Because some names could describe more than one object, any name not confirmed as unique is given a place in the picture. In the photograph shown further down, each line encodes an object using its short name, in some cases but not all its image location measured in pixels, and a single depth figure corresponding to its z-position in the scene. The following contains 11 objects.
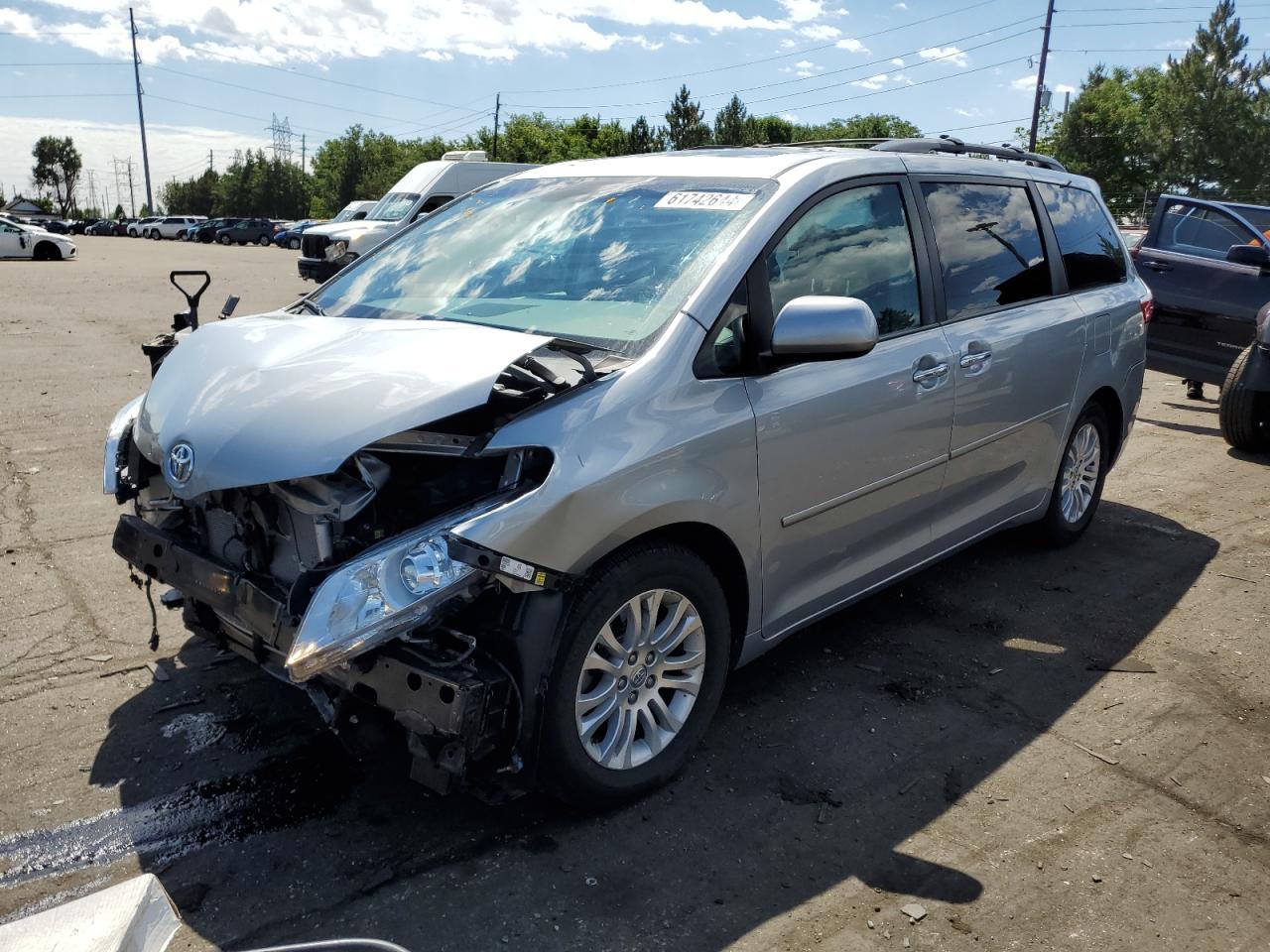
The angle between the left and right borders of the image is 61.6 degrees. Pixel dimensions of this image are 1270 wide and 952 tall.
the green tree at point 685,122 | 60.66
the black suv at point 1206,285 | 9.22
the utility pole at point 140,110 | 87.50
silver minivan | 2.80
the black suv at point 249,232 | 58.06
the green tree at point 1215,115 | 65.31
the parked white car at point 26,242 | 30.62
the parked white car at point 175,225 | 67.56
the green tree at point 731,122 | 66.31
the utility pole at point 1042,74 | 50.59
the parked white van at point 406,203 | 19.42
